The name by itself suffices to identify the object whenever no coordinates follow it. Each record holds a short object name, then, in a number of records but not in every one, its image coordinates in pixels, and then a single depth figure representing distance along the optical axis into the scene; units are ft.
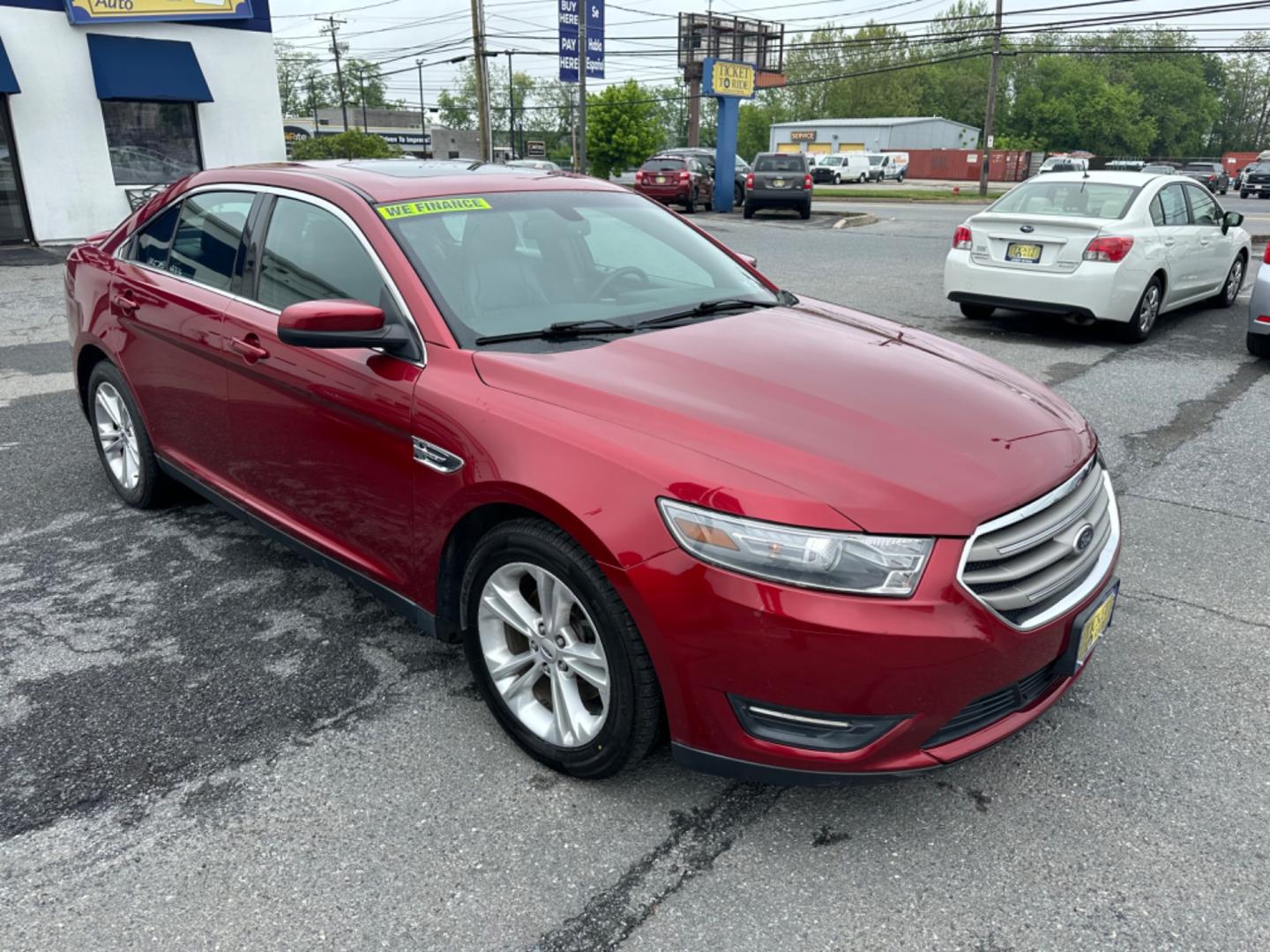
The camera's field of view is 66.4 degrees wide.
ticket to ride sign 89.62
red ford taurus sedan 7.32
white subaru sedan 27.58
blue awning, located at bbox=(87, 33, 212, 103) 53.98
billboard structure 169.37
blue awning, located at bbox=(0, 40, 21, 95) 49.93
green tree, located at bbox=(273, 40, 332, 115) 346.74
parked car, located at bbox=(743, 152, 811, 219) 81.87
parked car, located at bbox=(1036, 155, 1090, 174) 114.83
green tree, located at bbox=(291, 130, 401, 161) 105.40
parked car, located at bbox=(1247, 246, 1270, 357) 24.93
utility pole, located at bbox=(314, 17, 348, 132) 296.94
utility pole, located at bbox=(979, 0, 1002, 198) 136.05
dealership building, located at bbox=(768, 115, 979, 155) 268.82
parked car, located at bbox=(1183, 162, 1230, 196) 135.33
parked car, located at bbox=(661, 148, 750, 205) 96.15
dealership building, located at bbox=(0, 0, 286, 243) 52.54
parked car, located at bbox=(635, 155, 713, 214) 87.97
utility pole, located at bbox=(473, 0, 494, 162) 110.79
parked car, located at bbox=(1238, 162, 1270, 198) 131.34
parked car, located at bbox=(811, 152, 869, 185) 190.04
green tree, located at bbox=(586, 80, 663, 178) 159.84
